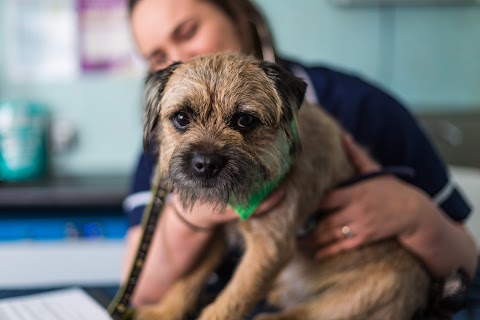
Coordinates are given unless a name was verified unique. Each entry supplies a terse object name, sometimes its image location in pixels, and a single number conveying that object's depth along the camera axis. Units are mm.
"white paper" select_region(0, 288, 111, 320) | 1042
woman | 1187
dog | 958
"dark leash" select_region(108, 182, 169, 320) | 1100
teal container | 2600
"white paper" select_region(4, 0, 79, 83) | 2785
